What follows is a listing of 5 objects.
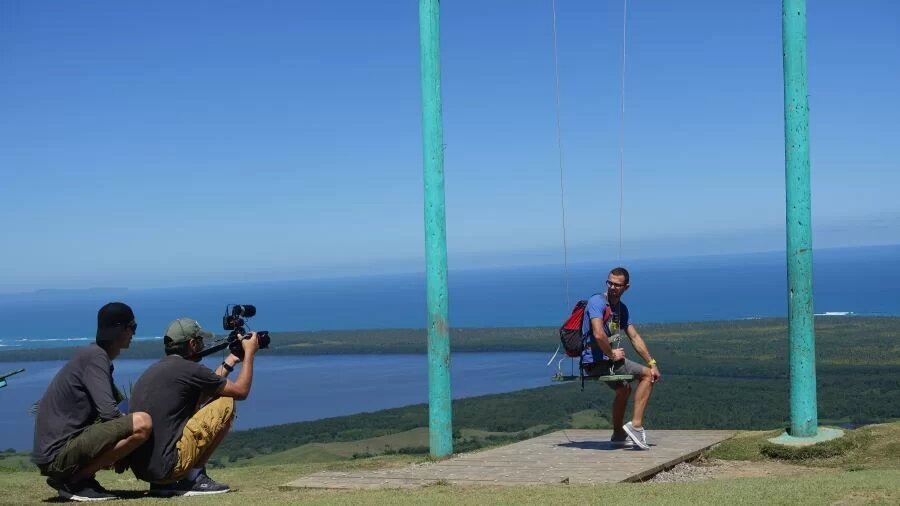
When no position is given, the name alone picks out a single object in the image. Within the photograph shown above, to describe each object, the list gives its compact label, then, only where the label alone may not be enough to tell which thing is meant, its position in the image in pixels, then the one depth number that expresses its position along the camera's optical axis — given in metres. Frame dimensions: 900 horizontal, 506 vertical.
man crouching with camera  8.35
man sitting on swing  10.93
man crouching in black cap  8.09
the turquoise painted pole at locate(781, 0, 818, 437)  10.87
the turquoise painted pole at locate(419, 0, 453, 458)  11.41
